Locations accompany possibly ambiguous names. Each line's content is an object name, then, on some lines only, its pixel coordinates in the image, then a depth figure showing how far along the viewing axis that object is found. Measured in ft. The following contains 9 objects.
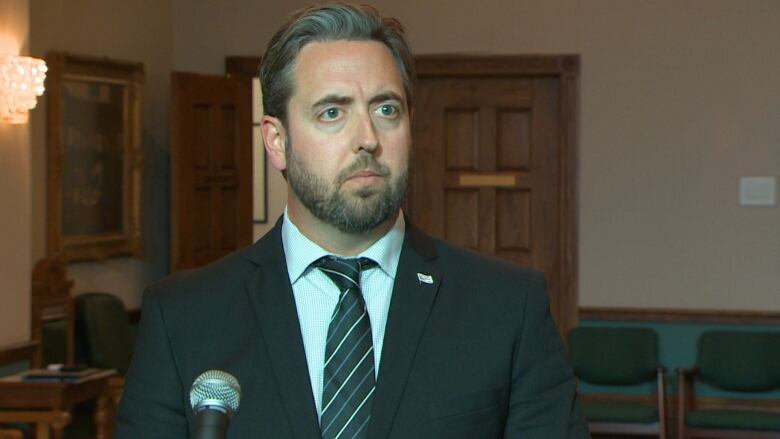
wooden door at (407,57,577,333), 28.71
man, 6.14
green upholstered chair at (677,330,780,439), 25.59
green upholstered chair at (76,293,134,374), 24.41
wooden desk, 19.26
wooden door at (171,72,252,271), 27.37
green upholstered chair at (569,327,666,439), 26.99
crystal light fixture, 21.13
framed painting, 24.04
